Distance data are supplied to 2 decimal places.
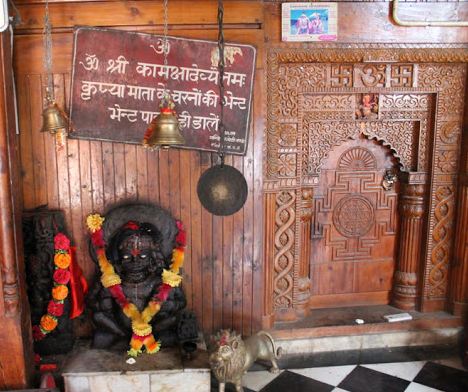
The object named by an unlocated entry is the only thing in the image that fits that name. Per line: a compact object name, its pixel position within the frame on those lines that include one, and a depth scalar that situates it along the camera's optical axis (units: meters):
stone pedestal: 3.45
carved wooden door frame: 4.10
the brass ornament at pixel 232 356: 3.52
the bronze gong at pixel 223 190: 3.78
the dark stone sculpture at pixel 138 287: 3.71
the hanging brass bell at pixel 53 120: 3.40
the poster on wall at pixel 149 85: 3.80
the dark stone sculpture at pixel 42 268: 3.76
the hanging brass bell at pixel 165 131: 3.17
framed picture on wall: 3.89
